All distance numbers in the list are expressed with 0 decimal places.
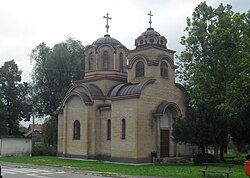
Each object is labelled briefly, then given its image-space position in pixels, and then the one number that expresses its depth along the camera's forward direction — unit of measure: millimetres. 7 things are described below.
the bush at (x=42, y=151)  43497
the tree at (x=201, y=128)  28438
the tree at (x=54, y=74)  53719
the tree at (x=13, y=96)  51688
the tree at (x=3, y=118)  47531
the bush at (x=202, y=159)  28734
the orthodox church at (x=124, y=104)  31438
